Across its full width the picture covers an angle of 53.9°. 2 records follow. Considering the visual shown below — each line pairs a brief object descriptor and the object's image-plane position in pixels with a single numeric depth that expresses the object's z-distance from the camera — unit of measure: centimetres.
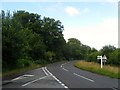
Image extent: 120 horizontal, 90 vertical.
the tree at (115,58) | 1943
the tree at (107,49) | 2421
